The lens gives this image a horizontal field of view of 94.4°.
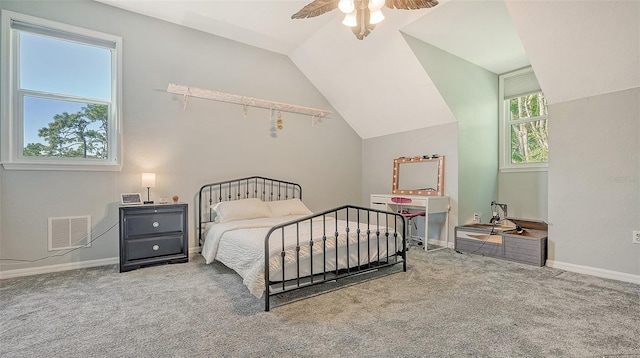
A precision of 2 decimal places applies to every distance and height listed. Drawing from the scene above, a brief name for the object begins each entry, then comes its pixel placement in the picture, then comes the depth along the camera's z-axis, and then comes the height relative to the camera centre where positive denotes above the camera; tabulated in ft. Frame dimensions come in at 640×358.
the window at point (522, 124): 14.73 +2.90
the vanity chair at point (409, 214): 13.98 -1.69
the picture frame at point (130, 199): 11.20 -0.79
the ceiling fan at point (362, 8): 7.33 +4.31
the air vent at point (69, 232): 10.66 -2.01
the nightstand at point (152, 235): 10.62 -2.15
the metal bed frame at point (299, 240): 8.13 -1.93
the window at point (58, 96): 10.11 +3.02
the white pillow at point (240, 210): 12.36 -1.37
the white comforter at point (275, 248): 7.87 -2.16
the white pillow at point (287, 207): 13.89 -1.40
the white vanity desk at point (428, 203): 13.78 -1.20
